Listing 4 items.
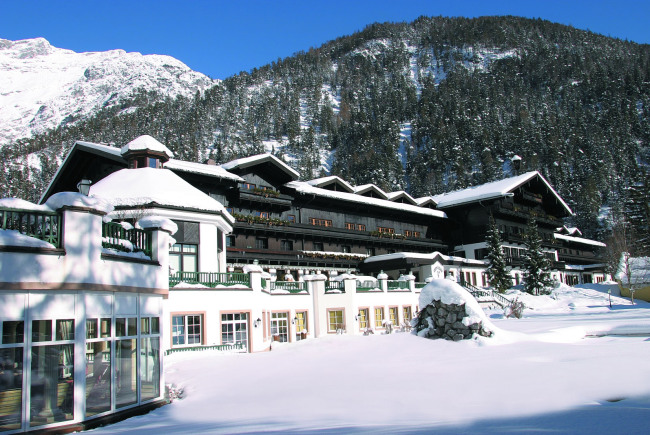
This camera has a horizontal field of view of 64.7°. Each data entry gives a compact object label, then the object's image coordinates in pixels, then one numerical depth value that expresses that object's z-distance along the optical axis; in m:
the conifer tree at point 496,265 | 48.16
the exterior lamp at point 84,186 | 24.59
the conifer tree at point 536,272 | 48.47
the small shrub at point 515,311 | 32.28
